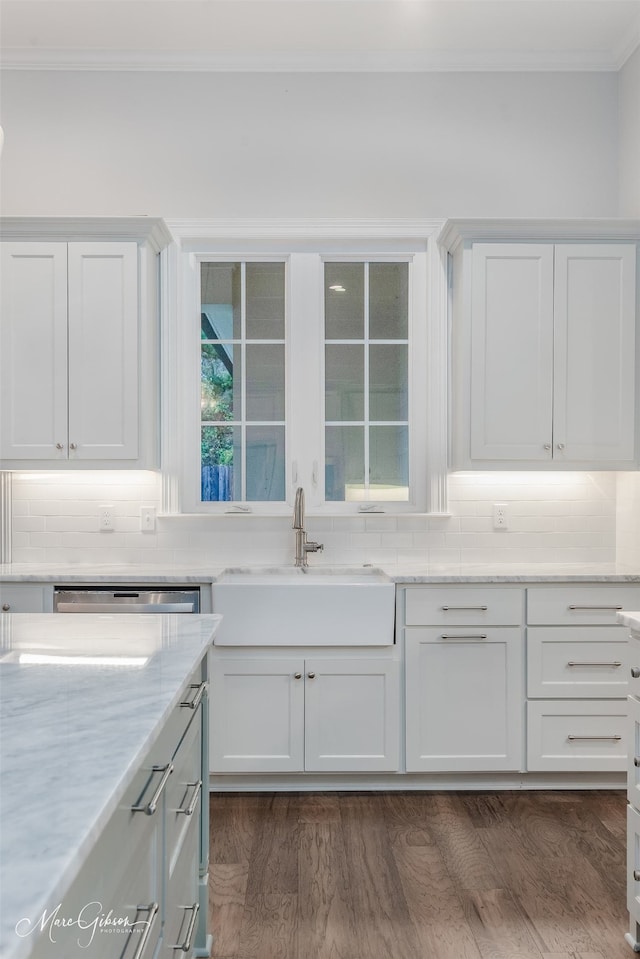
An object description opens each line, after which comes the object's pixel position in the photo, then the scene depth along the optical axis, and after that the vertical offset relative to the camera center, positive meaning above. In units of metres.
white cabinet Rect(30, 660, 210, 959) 0.96 -0.65
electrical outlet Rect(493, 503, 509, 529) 3.68 -0.20
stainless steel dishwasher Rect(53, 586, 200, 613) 3.09 -0.52
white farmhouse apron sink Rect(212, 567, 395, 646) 3.08 -0.58
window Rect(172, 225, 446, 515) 3.69 +0.50
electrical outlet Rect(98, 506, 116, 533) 3.65 -0.22
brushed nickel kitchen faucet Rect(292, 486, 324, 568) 3.48 -0.30
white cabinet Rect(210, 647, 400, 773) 3.09 -0.99
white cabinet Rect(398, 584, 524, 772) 3.11 -0.85
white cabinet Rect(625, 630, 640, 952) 2.03 -0.92
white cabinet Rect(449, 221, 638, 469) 3.34 +0.56
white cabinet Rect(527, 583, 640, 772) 3.12 -0.86
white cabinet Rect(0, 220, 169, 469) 3.30 +0.57
